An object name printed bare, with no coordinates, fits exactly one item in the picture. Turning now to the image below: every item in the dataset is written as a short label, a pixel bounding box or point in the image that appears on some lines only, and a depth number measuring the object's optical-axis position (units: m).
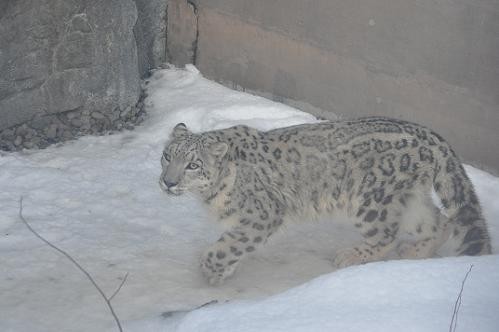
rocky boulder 15.63
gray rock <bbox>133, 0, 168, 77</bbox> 18.69
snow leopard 11.77
